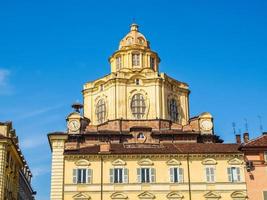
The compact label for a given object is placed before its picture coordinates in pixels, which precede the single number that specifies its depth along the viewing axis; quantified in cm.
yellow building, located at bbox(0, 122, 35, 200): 5675
